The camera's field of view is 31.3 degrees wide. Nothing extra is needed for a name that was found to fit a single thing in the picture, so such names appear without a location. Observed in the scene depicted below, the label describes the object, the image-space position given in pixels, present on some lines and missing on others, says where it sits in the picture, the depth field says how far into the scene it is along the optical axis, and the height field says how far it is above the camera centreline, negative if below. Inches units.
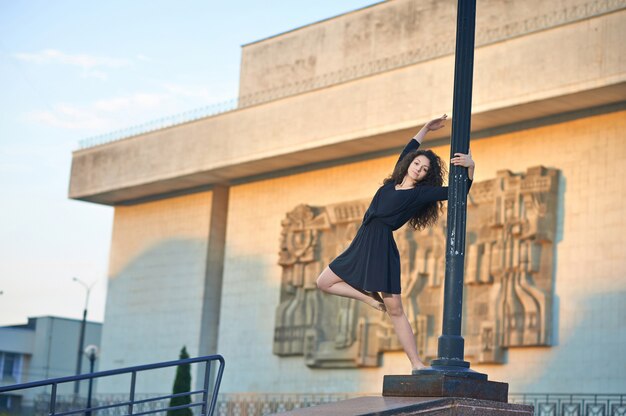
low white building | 1951.3 -31.0
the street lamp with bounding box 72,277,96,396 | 1488.1 -19.1
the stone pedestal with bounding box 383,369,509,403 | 298.5 -6.1
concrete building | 836.0 +170.4
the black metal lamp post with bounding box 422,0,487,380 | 303.7 +40.5
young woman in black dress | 320.8 +32.9
